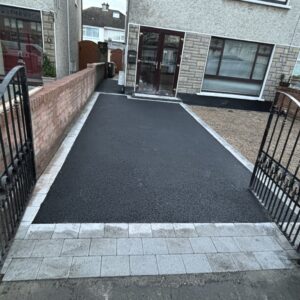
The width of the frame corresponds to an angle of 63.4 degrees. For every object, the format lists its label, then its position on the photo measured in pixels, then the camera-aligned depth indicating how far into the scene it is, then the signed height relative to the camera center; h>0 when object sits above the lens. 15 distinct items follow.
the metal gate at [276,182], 2.62 -1.36
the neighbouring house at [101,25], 30.59 +1.78
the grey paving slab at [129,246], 2.29 -1.80
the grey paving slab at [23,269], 1.93 -1.79
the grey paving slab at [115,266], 2.07 -1.80
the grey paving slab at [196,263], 2.19 -1.81
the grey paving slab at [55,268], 1.98 -1.79
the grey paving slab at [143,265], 2.11 -1.81
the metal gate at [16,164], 2.05 -1.19
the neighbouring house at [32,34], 8.59 -0.03
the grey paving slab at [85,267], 2.02 -1.79
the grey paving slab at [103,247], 2.25 -1.80
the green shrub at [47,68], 9.00 -1.14
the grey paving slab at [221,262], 2.23 -1.81
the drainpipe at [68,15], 11.33 +0.94
